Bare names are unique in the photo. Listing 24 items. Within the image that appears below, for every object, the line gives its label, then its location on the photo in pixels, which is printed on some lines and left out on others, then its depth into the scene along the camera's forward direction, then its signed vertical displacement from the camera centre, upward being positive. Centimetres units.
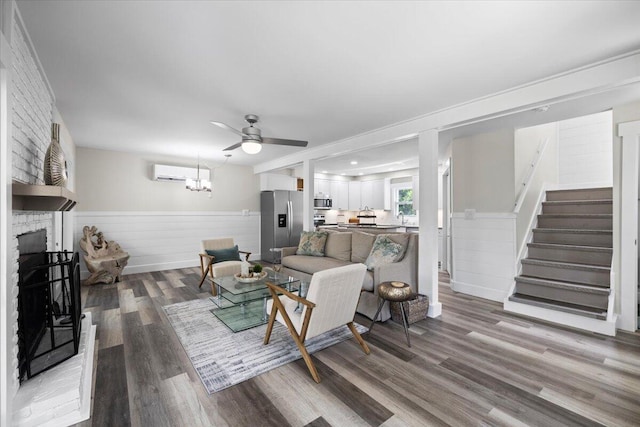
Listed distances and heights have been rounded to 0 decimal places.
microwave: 843 +23
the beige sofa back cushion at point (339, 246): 455 -60
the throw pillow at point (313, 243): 485 -57
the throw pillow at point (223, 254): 471 -73
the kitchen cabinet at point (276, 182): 759 +81
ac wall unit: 592 +85
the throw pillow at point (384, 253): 360 -55
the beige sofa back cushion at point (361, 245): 425 -54
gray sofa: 340 -77
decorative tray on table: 344 -83
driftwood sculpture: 488 -81
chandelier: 543 +53
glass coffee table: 320 -104
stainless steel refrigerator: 711 -26
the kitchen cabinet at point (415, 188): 745 +57
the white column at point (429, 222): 353 -16
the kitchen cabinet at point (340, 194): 878 +52
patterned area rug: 231 -132
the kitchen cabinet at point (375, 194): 828 +48
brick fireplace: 151 -14
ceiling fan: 347 +90
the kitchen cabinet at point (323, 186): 850 +75
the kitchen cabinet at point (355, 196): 894 +46
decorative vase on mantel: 213 +38
